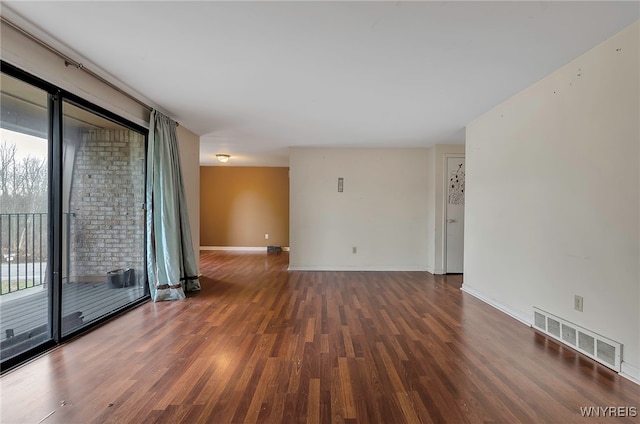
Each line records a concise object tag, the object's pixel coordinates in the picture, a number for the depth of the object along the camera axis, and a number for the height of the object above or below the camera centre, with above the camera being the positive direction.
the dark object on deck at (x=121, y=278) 3.44 -0.82
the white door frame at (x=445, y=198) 5.26 +0.27
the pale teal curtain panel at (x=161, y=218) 3.57 -0.10
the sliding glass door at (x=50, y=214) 2.21 -0.05
